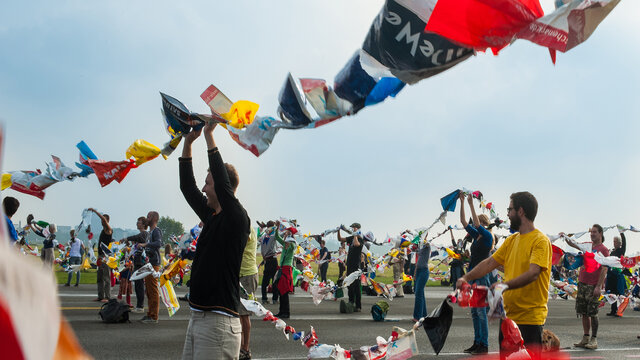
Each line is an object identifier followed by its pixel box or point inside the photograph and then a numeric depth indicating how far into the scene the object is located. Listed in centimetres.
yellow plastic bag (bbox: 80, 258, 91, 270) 1854
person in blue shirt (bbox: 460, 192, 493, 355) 794
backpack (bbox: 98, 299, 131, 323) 1035
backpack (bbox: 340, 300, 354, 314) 1352
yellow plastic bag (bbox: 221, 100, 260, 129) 390
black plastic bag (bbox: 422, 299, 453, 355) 436
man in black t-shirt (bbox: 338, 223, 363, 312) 1345
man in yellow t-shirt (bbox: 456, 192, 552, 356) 457
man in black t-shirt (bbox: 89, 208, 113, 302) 1277
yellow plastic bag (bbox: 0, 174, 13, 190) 498
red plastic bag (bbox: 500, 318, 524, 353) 408
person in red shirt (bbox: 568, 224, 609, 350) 904
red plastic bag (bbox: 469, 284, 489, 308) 434
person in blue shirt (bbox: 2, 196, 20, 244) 770
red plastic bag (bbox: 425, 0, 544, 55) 274
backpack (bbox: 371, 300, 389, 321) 1180
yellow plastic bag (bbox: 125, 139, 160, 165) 450
